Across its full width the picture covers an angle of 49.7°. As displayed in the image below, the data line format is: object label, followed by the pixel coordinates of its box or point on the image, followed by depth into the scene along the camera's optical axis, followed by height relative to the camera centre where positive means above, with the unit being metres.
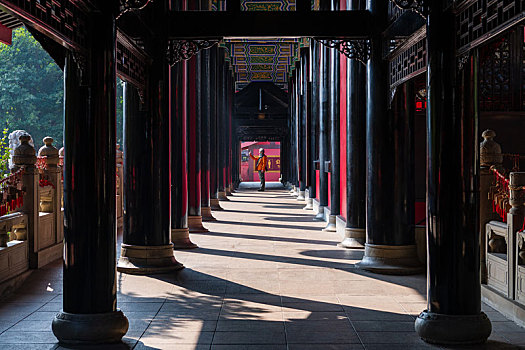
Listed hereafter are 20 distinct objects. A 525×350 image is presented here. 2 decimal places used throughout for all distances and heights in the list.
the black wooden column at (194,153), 9.45 +0.20
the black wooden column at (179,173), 7.56 -0.12
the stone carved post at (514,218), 4.13 -0.42
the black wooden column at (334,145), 9.62 +0.31
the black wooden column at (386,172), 6.02 -0.10
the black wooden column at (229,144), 21.50 +0.82
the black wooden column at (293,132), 21.91 +1.29
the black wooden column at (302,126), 17.08 +1.17
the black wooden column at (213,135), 14.48 +0.76
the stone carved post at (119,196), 10.33 -0.57
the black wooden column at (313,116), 13.49 +1.17
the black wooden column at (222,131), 18.12 +1.07
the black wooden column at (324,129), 11.28 +0.71
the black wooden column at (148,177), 5.79 -0.12
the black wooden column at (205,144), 11.79 +0.44
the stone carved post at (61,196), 6.88 -0.38
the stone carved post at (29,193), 5.93 -0.28
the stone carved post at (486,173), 4.86 -0.10
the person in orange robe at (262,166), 22.38 -0.08
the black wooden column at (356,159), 7.33 +0.05
